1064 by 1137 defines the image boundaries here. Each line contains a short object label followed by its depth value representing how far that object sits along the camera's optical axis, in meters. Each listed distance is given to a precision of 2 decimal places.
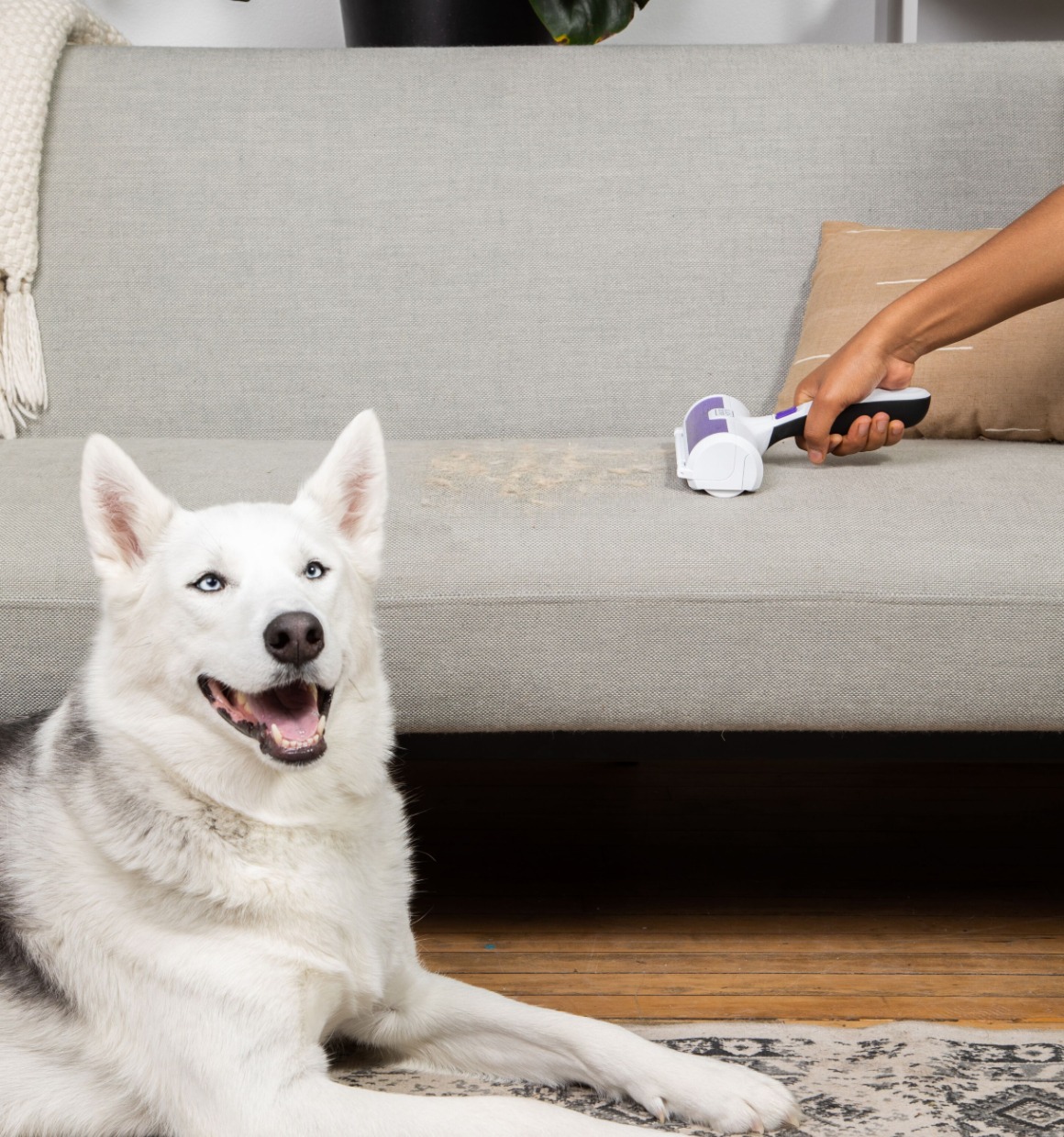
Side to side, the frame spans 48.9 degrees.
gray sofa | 2.53
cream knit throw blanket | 2.45
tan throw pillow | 2.11
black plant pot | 3.10
